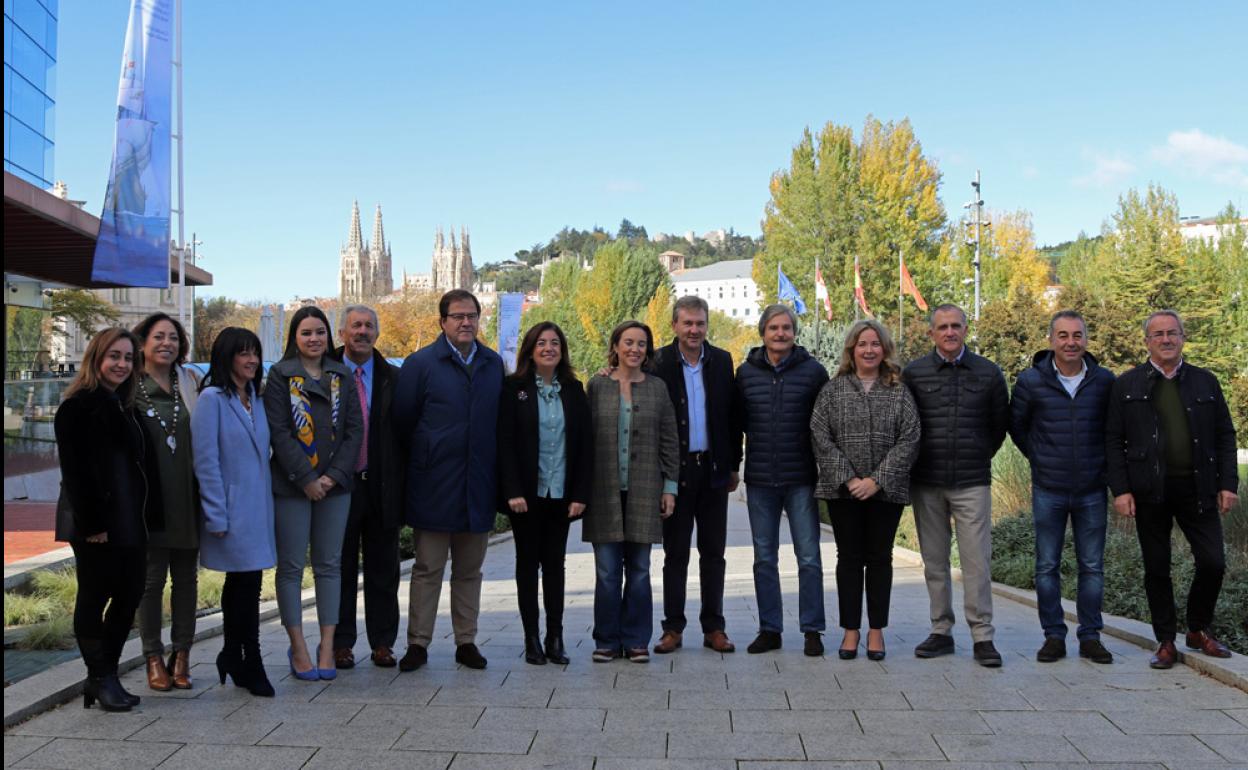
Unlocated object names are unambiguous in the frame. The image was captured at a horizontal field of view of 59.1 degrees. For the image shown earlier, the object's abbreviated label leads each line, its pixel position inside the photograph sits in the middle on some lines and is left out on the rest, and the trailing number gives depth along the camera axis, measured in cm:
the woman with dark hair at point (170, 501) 543
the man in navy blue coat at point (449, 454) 595
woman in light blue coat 538
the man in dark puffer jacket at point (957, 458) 630
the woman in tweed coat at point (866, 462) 622
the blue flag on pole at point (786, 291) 3392
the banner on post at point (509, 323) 3033
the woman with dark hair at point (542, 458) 603
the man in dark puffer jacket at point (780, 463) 647
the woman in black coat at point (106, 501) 498
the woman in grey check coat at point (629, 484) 624
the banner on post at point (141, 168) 1478
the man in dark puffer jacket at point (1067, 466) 618
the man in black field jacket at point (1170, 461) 598
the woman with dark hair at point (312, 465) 565
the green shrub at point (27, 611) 742
